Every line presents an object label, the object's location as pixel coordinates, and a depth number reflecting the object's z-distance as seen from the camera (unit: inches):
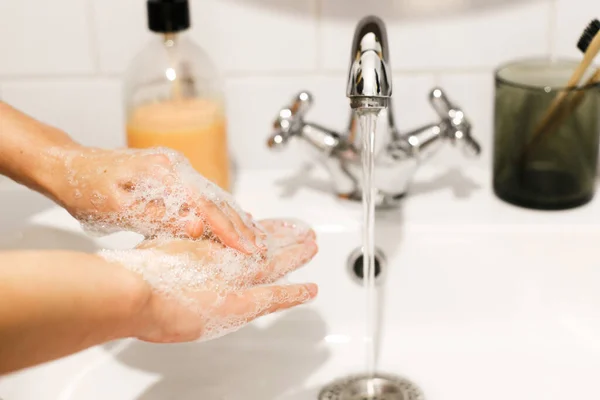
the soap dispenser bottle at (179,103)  25.1
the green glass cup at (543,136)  25.5
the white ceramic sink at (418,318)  24.2
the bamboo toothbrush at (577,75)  24.0
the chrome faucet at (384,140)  25.3
